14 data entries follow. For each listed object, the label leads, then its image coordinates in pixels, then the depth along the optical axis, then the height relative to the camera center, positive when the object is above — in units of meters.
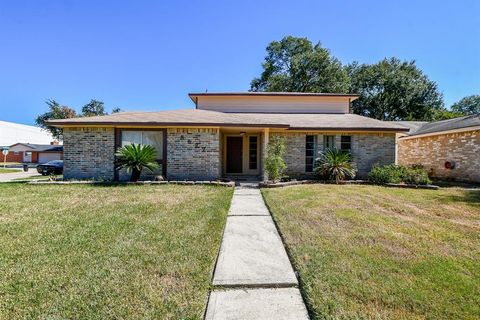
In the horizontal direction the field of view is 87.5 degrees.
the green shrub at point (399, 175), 10.71 -0.69
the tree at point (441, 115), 31.00 +5.61
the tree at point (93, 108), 39.78 +7.83
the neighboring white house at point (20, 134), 52.03 +4.97
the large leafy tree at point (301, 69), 30.25 +11.25
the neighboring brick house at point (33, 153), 37.22 +0.54
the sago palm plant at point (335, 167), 11.21 -0.36
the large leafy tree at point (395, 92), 31.84 +8.71
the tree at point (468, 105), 43.22 +9.72
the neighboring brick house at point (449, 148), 11.97 +0.64
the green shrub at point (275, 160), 10.44 -0.07
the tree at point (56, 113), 36.66 +6.37
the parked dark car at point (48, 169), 20.12 -1.01
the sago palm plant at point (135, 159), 10.28 -0.07
